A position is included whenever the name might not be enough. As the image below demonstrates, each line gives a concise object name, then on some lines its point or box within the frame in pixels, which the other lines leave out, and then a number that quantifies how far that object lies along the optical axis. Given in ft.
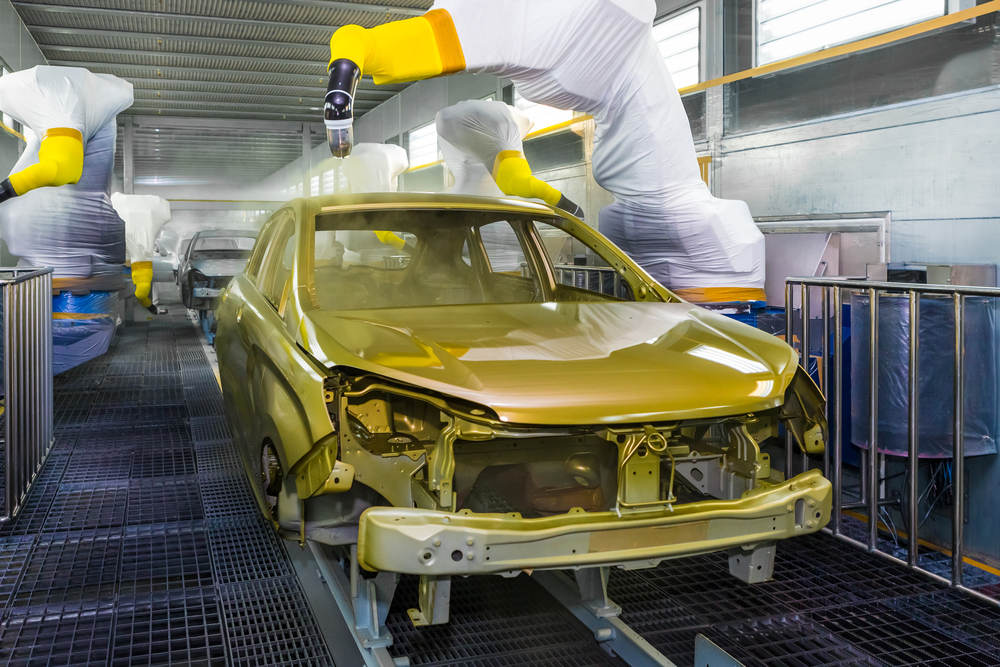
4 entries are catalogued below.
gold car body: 6.59
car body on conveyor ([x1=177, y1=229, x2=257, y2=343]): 34.01
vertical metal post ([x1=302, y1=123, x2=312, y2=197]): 57.52
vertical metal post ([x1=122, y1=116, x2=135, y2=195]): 52.92
